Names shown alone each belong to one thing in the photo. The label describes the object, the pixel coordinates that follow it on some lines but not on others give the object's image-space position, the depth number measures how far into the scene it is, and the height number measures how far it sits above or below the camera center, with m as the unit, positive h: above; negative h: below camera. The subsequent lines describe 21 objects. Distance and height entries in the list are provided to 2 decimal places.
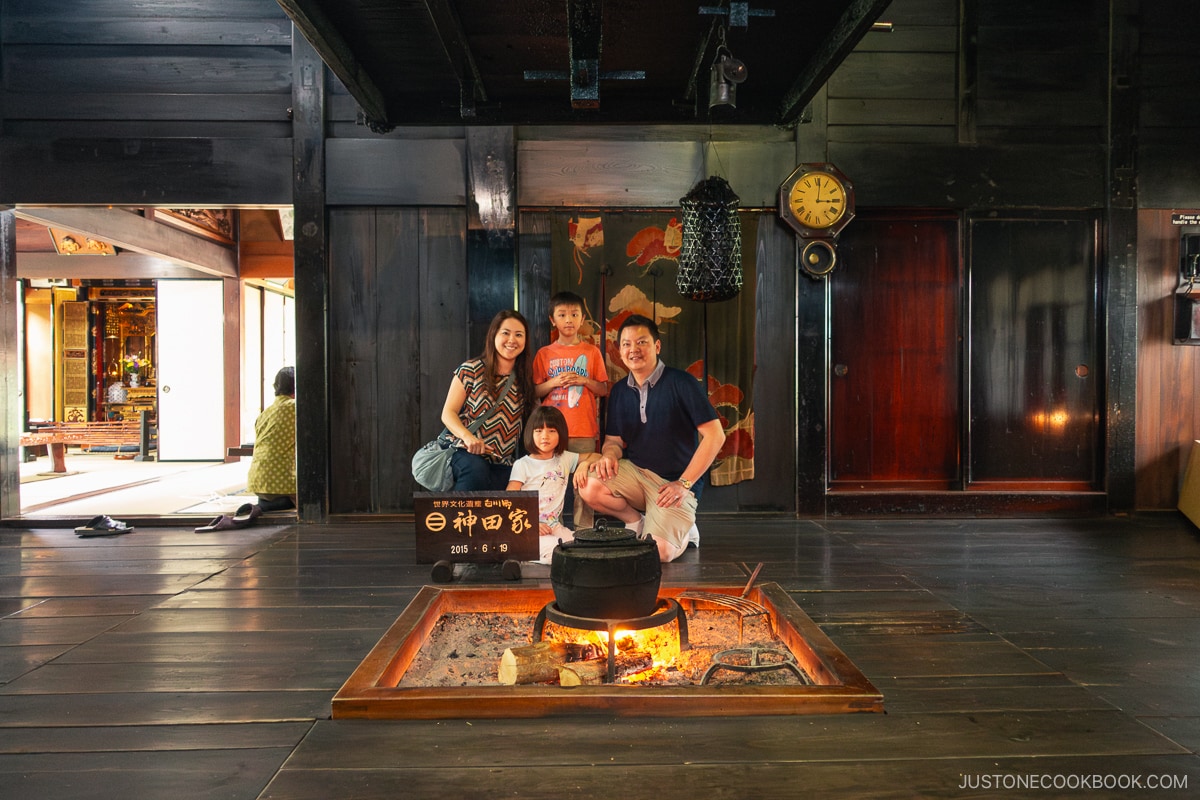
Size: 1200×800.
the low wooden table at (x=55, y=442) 8.93 -0.63
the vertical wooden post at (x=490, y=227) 5.18 +1.23
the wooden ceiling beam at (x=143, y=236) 6.17 +1.80
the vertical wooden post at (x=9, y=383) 5.28 +0.08
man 3.99 -0.32
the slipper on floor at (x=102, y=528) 4.81 -0.95
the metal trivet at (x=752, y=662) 2.35 -0.95
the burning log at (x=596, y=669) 2.29 -1.00
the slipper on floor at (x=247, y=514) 5.12 -0.91
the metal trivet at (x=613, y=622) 2.50 -0.86
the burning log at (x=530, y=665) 2.33 -0.93
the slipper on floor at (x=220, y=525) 4.98 -0.96
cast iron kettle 2.53 -0.68
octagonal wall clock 5.23 +1.43
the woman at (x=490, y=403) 4.12 -0.07
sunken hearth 2.10 -0.95
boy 4.24 +0.09
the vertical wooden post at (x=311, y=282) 5.17 +0.83
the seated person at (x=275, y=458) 5.41 -0.51
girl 3.88 -0.45
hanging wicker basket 4.46 +0.99
